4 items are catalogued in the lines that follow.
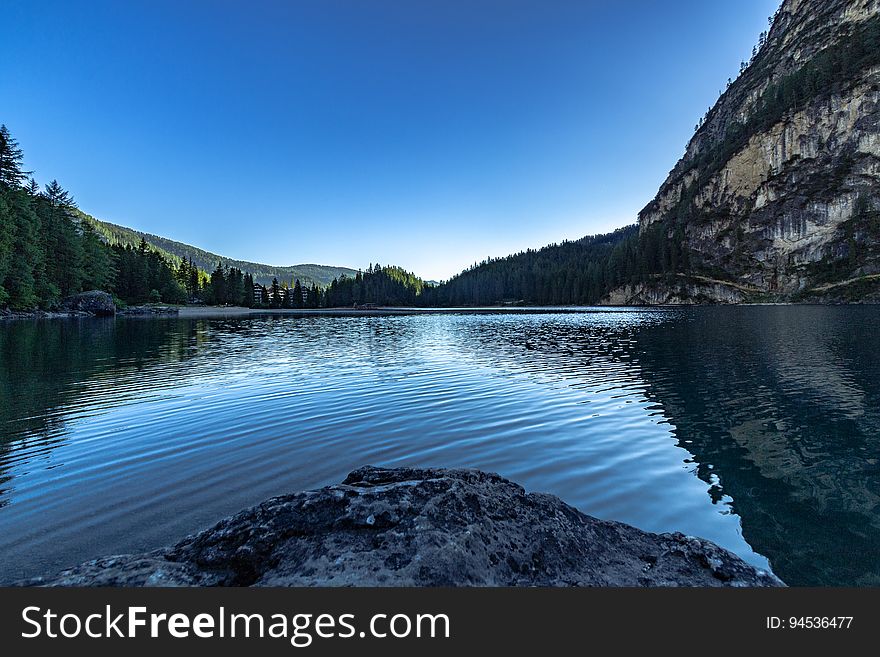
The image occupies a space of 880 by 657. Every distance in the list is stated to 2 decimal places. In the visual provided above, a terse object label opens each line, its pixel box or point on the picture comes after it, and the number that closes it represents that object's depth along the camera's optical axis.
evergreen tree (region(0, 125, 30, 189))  76.69
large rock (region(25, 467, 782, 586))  3.58
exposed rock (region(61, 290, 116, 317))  87.81
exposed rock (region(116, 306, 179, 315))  103.37
